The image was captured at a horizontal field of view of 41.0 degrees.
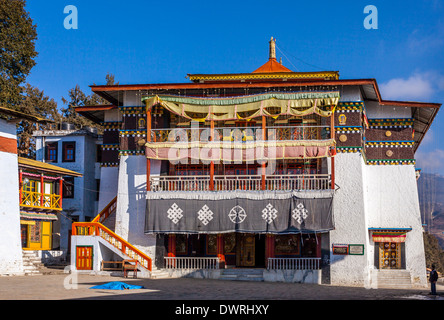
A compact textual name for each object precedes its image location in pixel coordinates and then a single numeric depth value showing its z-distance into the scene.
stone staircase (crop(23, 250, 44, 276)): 26.94
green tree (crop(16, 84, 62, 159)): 46.84
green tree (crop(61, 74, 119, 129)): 54.92
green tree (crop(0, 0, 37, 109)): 43.41
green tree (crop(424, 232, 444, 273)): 53.25
